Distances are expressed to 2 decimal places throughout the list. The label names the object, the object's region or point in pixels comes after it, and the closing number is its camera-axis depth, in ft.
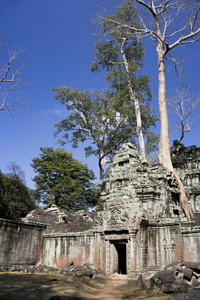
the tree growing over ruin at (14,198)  85.85
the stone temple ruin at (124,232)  38.47
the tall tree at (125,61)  81.41
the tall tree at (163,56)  62.12
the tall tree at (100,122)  90.89
